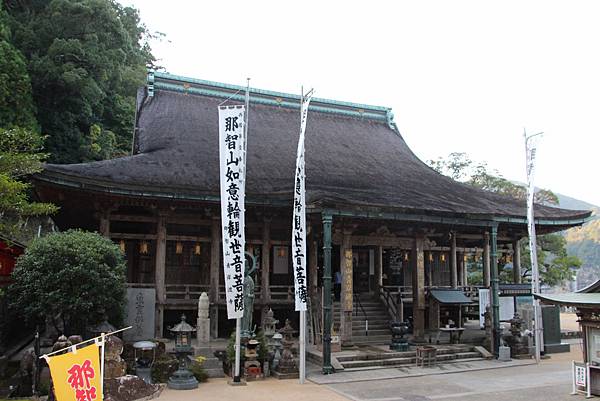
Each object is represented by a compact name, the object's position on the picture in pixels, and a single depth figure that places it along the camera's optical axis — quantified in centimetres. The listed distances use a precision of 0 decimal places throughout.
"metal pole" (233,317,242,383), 1194
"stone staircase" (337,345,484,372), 1406
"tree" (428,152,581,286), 3059
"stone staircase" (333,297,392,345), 1698
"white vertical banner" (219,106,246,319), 1208
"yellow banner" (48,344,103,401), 573
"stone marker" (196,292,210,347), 1360
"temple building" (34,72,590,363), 1523
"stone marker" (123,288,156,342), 1391
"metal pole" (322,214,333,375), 1332
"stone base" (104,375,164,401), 714
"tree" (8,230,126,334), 1173
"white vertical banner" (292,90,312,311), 1256
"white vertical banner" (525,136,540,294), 1538
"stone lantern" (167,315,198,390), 1155
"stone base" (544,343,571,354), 1773
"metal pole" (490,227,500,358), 1614
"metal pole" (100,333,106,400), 580
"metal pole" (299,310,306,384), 1203
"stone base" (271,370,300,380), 1284
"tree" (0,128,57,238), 929
